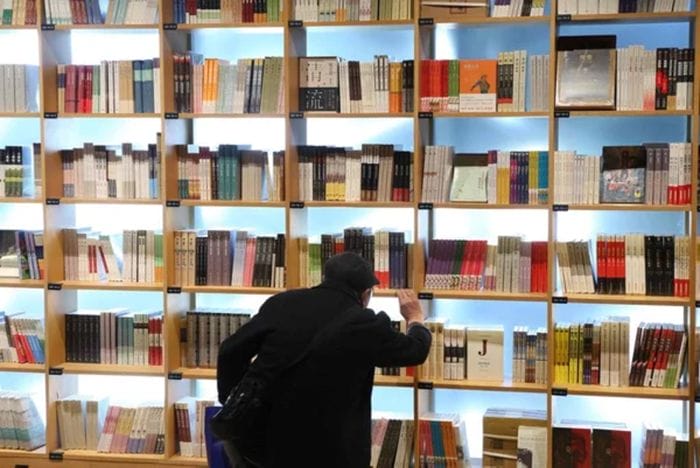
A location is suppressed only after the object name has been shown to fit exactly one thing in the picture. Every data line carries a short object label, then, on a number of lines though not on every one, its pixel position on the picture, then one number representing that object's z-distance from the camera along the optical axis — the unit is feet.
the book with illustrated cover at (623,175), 16.47
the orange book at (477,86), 16.80
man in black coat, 12.30
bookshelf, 16.69
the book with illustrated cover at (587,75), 16.38
